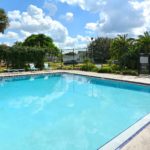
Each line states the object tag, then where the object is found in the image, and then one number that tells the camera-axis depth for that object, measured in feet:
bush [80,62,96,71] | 39.91
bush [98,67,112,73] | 36.52
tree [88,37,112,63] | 75.20
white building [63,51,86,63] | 49.63
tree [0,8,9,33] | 42.95
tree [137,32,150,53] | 37.38
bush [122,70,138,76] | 32.77
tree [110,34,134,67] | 40.72
